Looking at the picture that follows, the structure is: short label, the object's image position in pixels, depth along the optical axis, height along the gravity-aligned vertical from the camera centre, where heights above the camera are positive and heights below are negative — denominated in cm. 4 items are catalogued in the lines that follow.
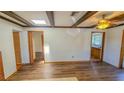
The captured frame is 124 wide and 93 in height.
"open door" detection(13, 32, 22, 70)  350 -33
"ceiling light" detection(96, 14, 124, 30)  183 +54
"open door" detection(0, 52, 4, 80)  205 -86
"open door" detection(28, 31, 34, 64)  376 -28
